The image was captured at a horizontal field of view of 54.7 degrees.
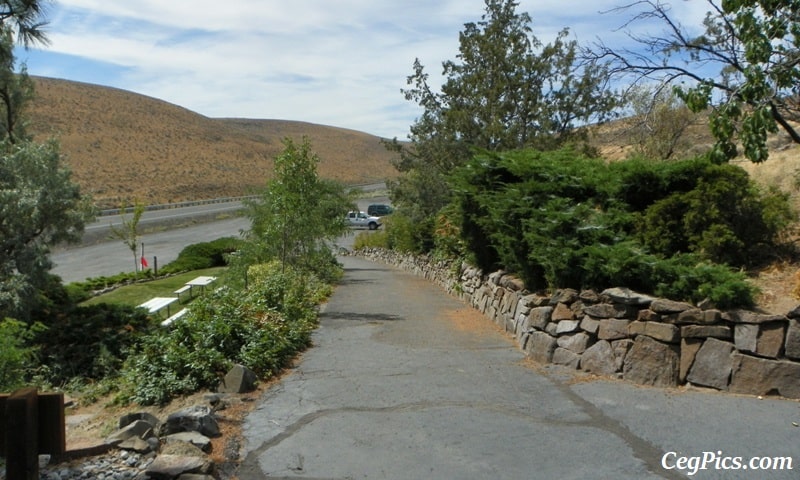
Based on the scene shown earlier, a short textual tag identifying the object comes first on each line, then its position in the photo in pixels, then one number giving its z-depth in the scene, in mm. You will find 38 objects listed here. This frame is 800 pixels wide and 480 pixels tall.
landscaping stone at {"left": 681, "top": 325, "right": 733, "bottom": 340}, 7988
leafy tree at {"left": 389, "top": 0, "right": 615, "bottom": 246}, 22781
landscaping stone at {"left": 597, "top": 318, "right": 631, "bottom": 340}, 8812
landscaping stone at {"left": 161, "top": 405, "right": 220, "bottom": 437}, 6836
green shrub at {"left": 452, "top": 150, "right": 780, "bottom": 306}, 8977
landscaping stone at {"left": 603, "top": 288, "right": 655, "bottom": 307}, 8656
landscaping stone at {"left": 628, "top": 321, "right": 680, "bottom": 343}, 8297
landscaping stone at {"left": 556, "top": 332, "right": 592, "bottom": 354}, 9305
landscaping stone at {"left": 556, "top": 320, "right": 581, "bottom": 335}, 9555
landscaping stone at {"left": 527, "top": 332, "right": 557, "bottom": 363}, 9828
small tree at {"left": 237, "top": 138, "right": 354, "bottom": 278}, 16812
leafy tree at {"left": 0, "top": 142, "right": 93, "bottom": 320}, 14133
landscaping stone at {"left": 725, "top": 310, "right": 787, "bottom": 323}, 7676
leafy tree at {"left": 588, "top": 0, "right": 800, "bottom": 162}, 8766
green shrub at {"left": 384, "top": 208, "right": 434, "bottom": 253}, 27203
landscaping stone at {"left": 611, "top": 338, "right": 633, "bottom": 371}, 8727
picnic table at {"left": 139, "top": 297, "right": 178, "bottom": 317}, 17469
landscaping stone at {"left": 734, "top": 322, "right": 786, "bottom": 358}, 7633
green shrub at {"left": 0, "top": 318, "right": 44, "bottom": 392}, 7191
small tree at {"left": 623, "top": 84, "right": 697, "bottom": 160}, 18859
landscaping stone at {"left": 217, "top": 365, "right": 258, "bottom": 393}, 8574
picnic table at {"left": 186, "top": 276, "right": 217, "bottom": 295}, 21250
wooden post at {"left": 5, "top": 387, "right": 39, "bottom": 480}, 3781
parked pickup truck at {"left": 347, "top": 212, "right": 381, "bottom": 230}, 61031
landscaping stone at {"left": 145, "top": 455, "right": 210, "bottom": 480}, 5785
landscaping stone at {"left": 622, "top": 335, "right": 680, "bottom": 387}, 8281
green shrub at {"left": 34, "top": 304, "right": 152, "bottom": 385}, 13662
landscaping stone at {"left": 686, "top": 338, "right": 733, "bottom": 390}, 7926
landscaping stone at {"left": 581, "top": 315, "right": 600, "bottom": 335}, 9195
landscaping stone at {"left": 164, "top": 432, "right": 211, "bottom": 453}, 6496
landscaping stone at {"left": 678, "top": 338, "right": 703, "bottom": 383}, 8148
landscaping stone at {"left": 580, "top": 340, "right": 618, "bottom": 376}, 8854
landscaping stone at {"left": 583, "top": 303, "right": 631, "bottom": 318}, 8836
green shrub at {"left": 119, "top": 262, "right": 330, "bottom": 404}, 8750
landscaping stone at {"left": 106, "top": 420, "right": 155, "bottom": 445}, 6448
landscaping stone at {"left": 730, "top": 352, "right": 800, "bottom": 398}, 7535
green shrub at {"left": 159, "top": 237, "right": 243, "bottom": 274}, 31500
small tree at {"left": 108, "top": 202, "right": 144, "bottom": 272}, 28572
